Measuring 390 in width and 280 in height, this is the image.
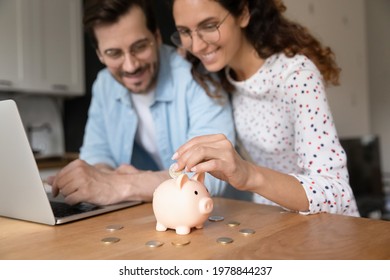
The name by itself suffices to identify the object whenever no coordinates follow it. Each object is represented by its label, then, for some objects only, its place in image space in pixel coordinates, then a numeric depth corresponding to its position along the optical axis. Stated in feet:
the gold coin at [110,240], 2.04
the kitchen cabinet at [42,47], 9.11
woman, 2.59
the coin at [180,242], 1.97
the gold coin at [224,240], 1.97
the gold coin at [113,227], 2.29
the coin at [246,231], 2.13
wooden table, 1.84
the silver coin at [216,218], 2.45
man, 3.98
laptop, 2.22
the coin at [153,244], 1.96
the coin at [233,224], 2.31
